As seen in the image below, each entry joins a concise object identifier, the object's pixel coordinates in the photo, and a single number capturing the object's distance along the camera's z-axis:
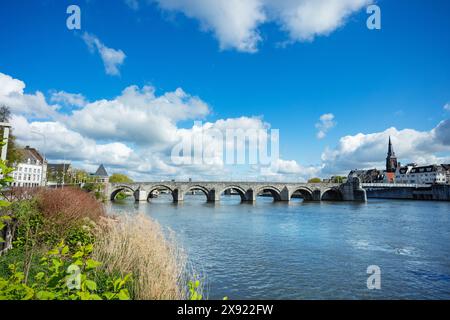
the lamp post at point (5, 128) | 10.32
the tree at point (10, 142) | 37.21
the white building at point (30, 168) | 75.22
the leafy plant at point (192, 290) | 4.13
